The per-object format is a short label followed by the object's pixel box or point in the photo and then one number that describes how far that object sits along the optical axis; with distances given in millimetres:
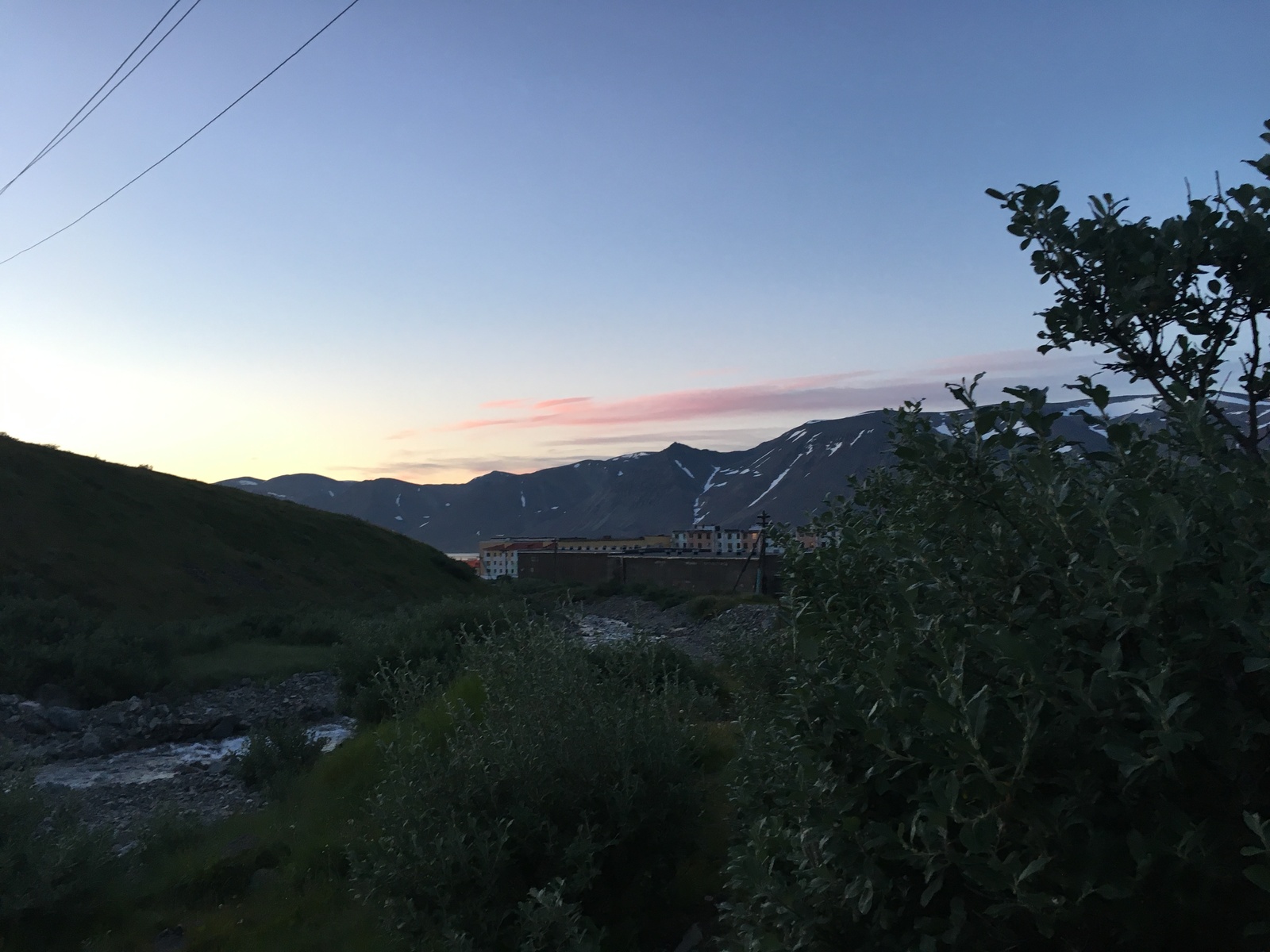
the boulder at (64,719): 11570
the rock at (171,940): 4953
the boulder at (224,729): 12109
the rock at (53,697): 12734
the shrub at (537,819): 3738
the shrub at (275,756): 8344
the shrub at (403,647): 9180
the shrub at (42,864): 5055
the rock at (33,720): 11352
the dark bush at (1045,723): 1672
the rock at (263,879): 5615
